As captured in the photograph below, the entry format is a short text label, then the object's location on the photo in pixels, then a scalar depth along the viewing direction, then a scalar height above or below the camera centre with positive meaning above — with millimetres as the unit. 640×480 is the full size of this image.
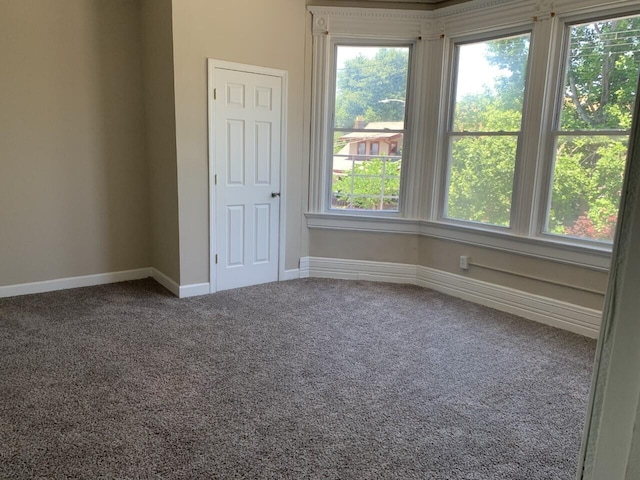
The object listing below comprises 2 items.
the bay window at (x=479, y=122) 3371 +400
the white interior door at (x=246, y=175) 4094 -147
